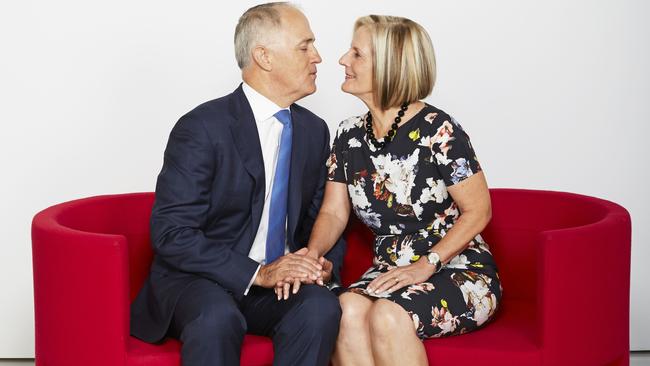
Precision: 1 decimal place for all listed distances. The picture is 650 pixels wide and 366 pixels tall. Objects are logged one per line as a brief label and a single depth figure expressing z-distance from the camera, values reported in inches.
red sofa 118.5
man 119.0
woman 123.2
